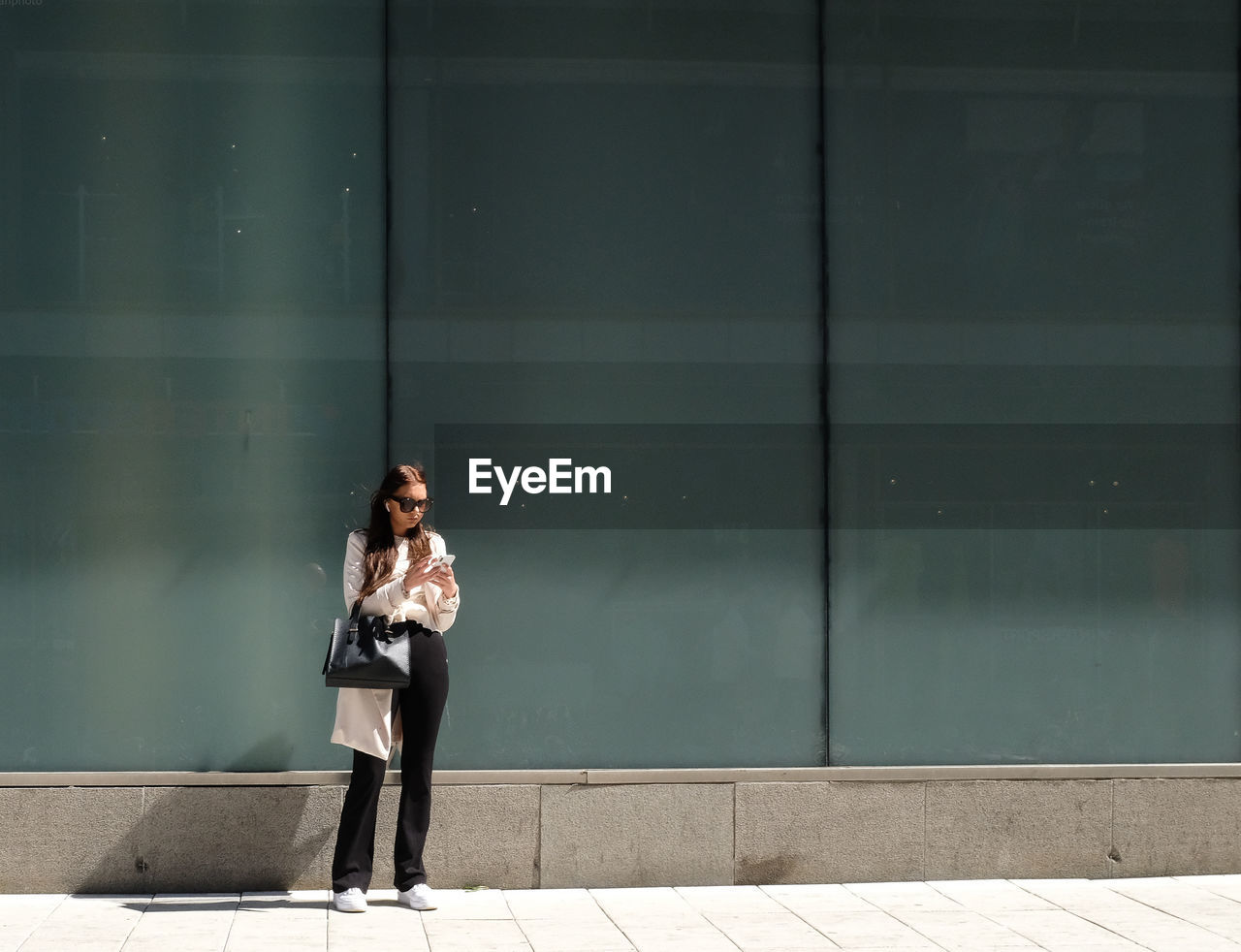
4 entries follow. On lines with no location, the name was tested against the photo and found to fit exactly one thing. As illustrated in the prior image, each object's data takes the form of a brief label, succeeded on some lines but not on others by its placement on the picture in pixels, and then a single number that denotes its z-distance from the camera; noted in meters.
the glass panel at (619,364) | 7.52
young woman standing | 6.75
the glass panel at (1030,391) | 7.73
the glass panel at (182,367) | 7.32
